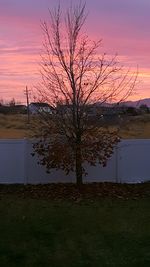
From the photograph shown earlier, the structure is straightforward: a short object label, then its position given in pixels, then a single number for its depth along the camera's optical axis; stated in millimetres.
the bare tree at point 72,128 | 11518
